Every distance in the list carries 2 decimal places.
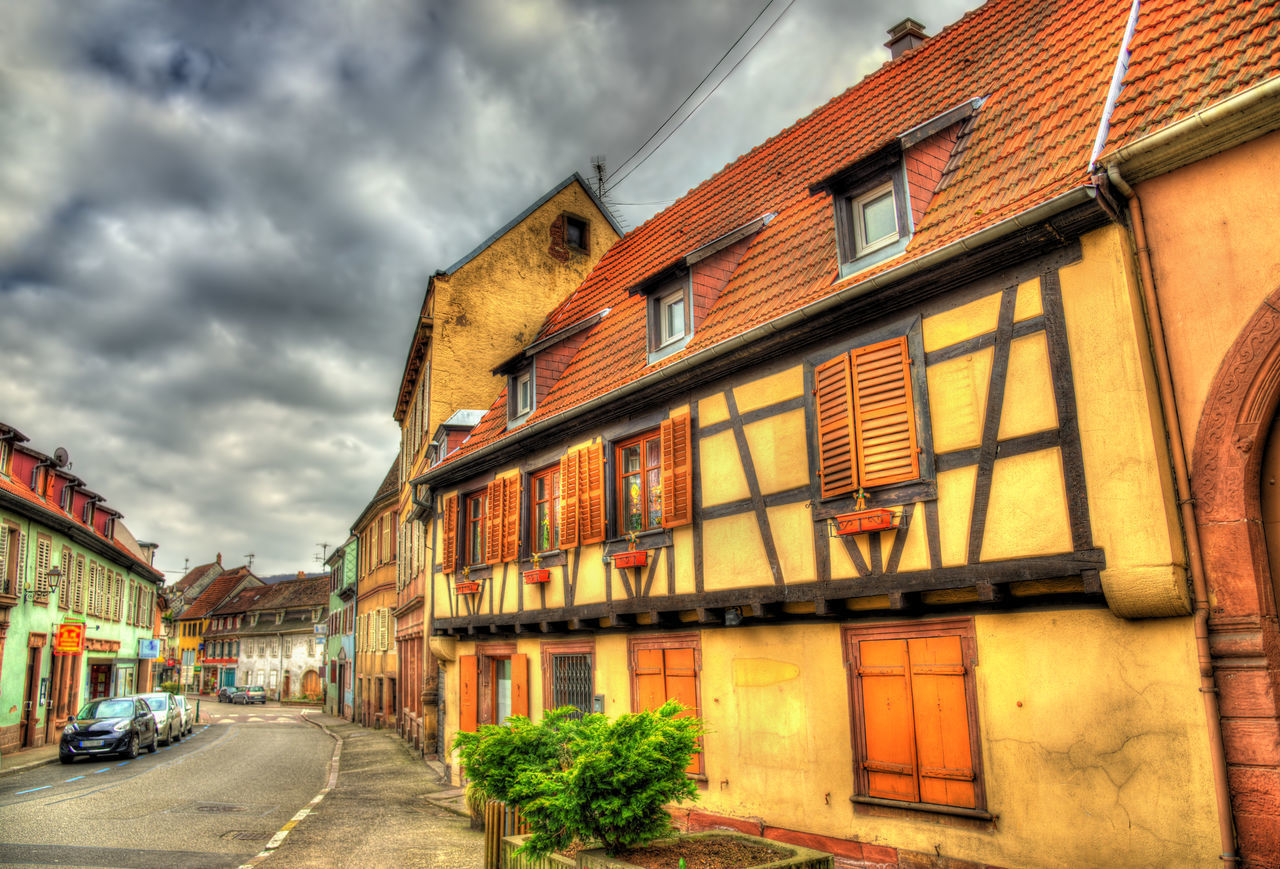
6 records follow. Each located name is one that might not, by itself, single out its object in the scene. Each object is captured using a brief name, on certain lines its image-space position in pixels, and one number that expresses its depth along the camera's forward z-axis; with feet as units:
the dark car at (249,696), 193.36
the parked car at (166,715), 83.92
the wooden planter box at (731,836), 20.66
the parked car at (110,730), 68.64
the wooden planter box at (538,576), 41.34
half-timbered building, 21.94
